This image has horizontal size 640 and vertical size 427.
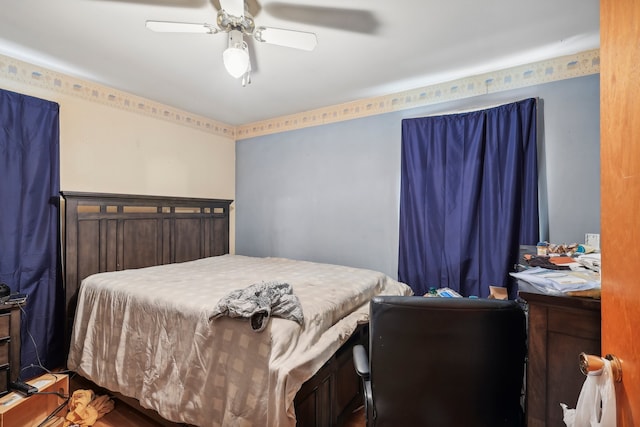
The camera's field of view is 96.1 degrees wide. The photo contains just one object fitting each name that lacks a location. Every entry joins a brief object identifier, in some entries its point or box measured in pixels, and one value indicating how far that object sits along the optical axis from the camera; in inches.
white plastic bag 25.4
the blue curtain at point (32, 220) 89.6
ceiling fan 62.1
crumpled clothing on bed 61.5
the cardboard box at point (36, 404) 68.4
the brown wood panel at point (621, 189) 24.2
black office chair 42.3
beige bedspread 57.8
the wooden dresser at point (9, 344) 73.1
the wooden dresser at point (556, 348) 33.7
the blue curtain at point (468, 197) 95.7
